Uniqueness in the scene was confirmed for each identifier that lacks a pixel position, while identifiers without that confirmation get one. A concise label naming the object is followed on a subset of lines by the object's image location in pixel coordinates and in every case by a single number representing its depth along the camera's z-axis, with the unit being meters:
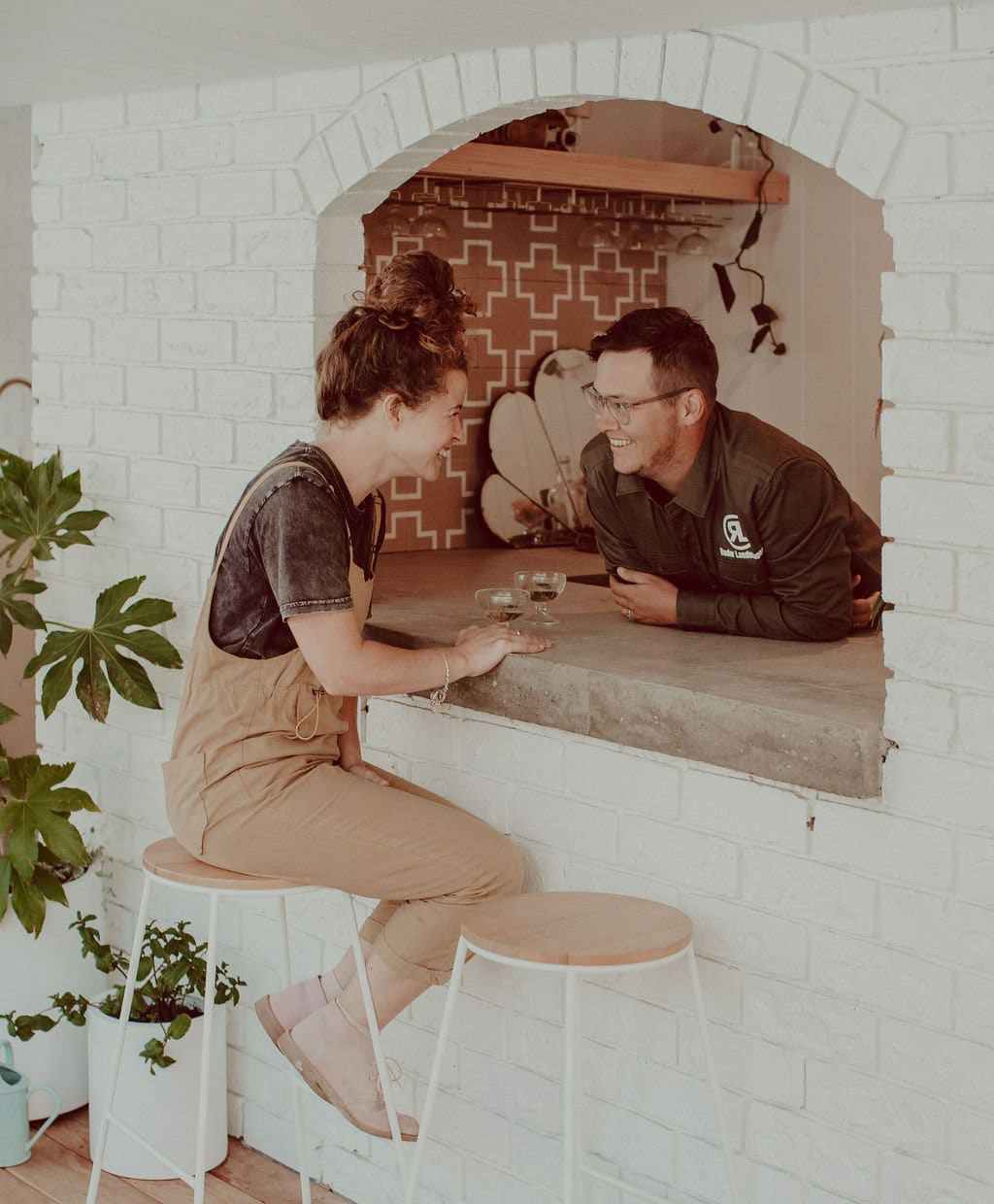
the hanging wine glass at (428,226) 4.18
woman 2.65
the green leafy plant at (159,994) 3.37
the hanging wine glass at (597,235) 4.67
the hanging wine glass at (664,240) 4.98
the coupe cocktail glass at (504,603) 2.98
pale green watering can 3.48
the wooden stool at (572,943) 2.31
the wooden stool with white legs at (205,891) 2.71
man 3.06
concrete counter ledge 2.40
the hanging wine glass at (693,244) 4.79
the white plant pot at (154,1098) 3.41
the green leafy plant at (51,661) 3.37
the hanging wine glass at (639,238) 4.77
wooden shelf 4.02
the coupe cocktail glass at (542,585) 3.10
